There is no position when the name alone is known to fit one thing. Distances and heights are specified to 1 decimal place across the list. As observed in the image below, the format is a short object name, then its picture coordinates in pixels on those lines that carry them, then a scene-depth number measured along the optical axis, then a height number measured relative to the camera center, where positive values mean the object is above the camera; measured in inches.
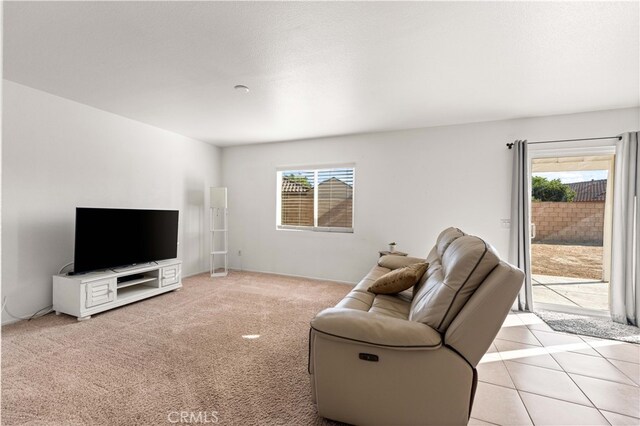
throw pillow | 103.1 -21.9
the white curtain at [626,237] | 133.0 -8.9
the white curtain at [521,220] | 149.6 -2.4
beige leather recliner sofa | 66.1 -29.6
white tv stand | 128.3 -34.8
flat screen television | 133.3 -12.3
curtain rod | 139.7 +35.0
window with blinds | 196.5 +9.2
